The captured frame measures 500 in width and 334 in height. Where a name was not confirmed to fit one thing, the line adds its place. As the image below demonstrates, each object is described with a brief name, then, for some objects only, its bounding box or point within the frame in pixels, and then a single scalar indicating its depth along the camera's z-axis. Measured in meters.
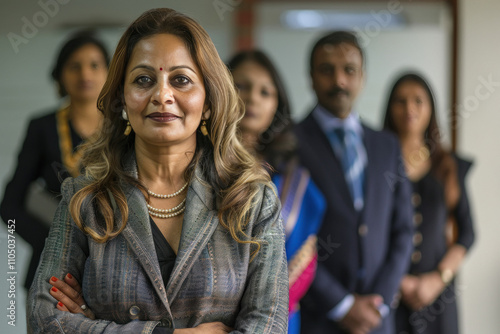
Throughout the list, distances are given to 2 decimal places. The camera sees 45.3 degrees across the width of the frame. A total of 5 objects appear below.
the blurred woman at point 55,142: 2.88
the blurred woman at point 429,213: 3.26
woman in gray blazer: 1.62
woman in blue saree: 2.98
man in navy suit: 3.06
